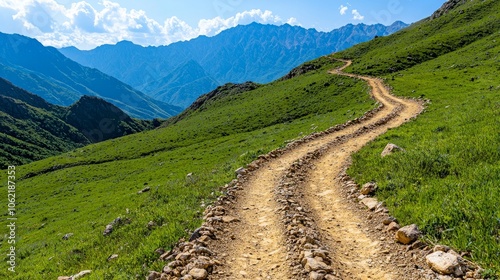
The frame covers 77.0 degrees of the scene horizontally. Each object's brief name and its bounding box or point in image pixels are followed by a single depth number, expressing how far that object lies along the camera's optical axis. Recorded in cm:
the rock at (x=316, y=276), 727
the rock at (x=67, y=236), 2229
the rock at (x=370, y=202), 1123
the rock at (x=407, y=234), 837
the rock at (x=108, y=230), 1582
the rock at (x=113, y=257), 1156
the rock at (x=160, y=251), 1020
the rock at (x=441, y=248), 737
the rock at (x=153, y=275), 871
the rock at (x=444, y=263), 667
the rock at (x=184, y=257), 924
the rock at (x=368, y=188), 1250
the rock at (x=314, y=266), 764
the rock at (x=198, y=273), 815
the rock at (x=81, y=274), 1080
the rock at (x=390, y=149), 1567
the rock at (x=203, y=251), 946
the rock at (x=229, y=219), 1193
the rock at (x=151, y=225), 1325
